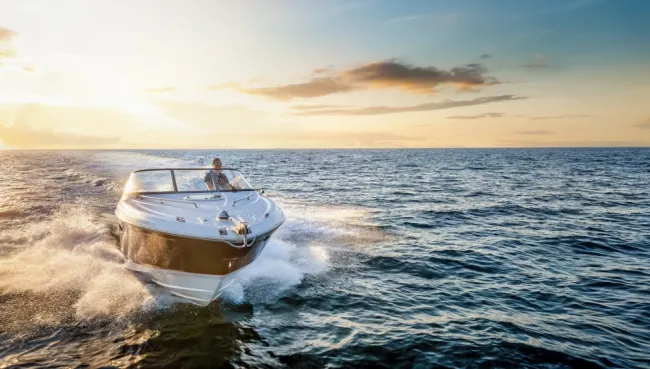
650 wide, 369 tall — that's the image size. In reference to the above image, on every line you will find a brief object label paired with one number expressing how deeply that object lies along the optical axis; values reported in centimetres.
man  1097
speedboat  802
